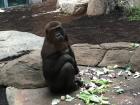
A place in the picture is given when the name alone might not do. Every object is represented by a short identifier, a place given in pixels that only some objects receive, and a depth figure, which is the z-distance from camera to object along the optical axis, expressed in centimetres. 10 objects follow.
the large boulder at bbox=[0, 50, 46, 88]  592
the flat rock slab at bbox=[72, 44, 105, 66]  666
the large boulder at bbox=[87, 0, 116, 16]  1104
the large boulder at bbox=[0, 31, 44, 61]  722
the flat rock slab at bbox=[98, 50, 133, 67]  637
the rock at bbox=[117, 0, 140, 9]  1093
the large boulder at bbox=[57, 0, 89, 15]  1166
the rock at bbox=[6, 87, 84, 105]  524
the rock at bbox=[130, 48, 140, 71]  602
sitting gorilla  502
